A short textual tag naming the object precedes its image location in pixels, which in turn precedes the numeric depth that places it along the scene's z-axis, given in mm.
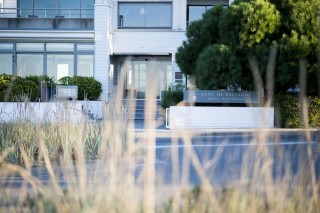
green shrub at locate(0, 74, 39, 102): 21625
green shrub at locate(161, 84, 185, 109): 22531
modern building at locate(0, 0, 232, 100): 25703
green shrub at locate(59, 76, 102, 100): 24328
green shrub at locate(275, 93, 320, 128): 19109
